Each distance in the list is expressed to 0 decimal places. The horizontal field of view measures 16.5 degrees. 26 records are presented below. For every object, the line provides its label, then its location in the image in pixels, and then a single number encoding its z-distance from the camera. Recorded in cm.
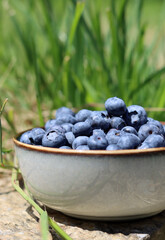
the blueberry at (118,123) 40
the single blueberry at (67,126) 41
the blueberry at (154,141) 37
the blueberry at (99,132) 39
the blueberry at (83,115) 42
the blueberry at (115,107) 40
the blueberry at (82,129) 39
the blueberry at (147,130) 39
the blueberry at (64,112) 43
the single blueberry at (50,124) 43
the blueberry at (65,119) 43
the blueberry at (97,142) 37
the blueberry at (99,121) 40
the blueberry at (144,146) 37
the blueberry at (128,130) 39
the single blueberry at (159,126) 40
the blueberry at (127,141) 37
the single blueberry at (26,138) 41
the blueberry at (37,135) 41
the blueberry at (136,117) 40
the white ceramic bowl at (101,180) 36
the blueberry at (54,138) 39
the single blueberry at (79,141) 38
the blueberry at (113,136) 38
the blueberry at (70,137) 40
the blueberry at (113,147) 37
